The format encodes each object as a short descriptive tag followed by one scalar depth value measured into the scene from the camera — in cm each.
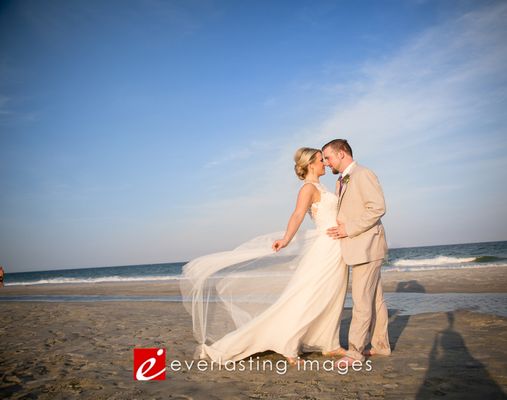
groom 421
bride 437
